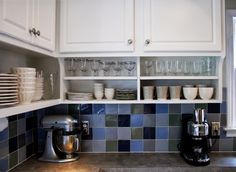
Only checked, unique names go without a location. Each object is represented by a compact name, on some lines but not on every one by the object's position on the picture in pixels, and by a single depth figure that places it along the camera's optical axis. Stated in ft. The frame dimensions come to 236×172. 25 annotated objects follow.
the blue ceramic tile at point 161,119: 6.86
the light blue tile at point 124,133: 6.86
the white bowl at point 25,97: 4.12
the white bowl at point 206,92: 6.02
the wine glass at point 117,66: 6.35
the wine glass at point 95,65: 6.33
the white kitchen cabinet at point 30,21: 3.54
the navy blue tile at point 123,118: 6.87
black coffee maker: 5.66
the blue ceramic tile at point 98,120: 6.88
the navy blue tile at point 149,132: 6.85
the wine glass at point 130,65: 6.35
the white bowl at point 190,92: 6.05
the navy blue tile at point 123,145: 6.83
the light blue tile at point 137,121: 6.86
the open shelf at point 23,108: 3.34
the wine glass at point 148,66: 6.35
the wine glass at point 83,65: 6.36
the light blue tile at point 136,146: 6.84
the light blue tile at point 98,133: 6.88
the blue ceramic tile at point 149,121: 6.86
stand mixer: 5.88
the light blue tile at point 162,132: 6.85
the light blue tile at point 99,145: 6.86
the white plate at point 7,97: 3.50
